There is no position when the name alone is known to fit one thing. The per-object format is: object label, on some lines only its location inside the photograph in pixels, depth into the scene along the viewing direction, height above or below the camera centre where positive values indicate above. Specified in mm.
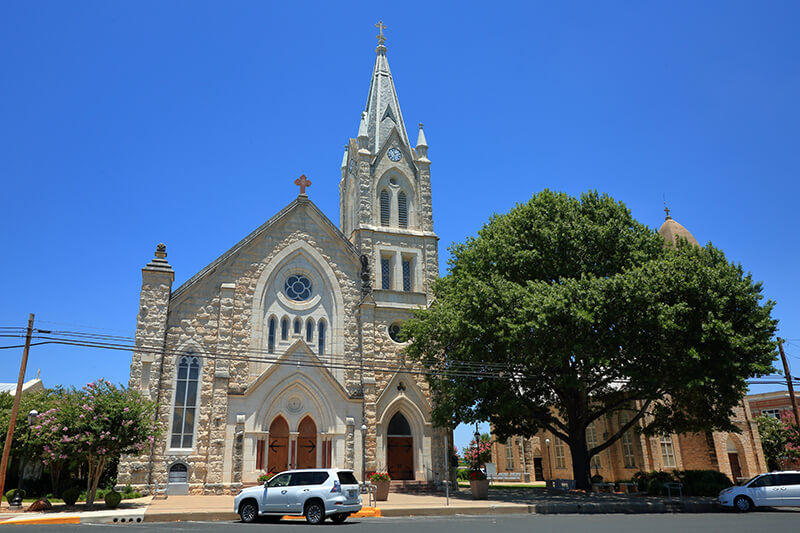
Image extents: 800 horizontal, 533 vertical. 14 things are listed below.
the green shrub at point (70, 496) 21359 -918
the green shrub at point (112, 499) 19473 -975
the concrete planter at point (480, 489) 24062 -1138
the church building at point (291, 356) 26500 +5141
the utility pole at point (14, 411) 20189 +2092
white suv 16219 -864
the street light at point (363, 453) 28094 +454
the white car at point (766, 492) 20172 -1285
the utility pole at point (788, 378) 27344 +3381
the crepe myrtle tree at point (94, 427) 20000 +1428
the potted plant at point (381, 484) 22828 -804
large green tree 22734 +5187
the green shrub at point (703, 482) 26906 -1195
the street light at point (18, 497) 20422 -877
